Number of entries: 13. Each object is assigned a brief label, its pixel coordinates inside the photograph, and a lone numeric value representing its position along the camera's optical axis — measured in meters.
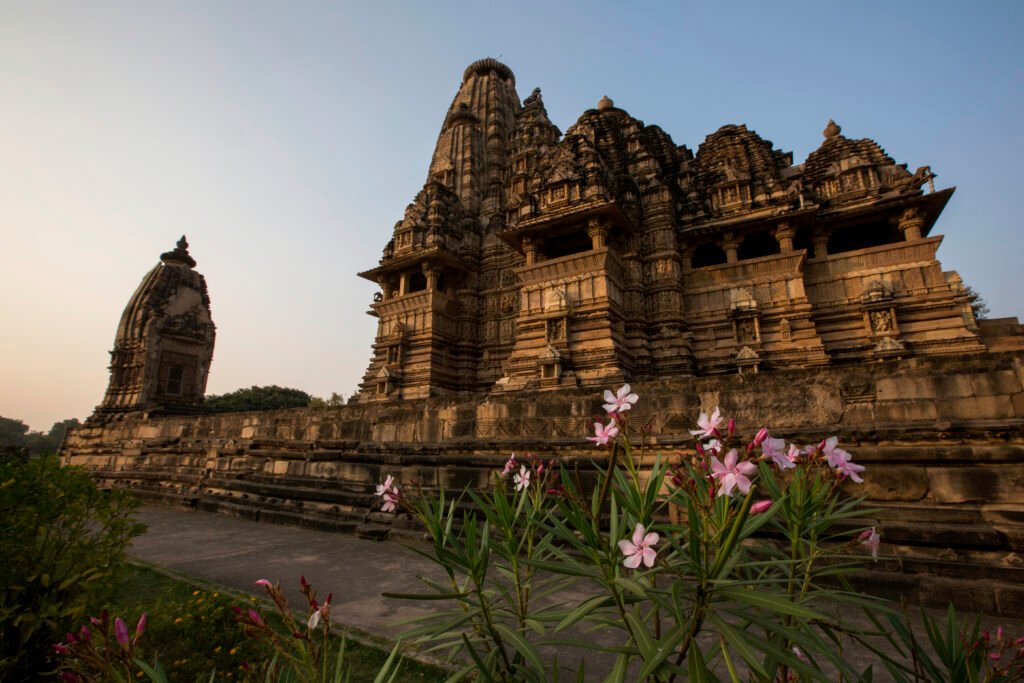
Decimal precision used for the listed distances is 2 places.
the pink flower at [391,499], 1.83
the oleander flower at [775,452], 1.29
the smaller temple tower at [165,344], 19.02
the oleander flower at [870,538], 1.53
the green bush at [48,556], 2.23
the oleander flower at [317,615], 1.15
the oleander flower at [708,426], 1.42
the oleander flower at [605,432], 1.59
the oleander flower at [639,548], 1.16
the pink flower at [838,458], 1.50
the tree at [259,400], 43.06
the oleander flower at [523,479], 2.08
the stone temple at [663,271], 13.09
